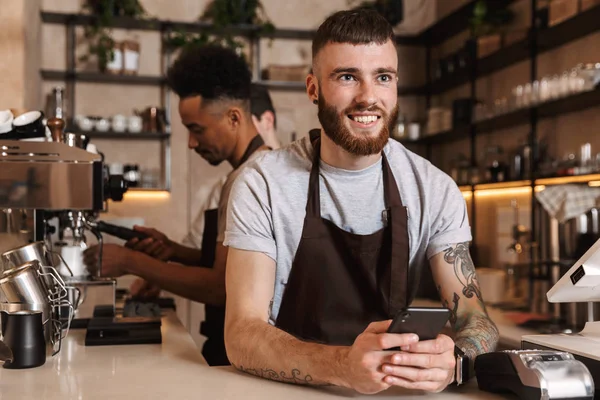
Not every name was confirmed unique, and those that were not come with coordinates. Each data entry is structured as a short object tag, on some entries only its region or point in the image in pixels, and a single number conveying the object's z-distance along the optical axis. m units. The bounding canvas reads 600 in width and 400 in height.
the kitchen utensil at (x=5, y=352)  1.42
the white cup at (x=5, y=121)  1.82
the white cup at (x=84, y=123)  5.18
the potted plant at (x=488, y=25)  4.72
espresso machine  1.74
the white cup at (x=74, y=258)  2.07
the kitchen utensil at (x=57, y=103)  4.66
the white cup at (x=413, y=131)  5.80
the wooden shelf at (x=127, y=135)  5.24
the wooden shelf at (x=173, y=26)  5.29
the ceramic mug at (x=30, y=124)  1.85
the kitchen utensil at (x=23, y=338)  1.44
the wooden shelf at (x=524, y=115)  3.71
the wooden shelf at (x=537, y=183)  3.65
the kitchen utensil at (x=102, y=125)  5.22
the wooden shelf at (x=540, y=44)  3.73
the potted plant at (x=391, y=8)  5.65
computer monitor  1.28
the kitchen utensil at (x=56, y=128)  1.94
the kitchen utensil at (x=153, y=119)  5.35
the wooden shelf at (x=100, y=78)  5.27
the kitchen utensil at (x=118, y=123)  5.25
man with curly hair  2.26
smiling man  1.53
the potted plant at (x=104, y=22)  5.24
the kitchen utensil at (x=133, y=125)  5.31
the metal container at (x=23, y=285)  1.50
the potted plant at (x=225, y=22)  5.39
